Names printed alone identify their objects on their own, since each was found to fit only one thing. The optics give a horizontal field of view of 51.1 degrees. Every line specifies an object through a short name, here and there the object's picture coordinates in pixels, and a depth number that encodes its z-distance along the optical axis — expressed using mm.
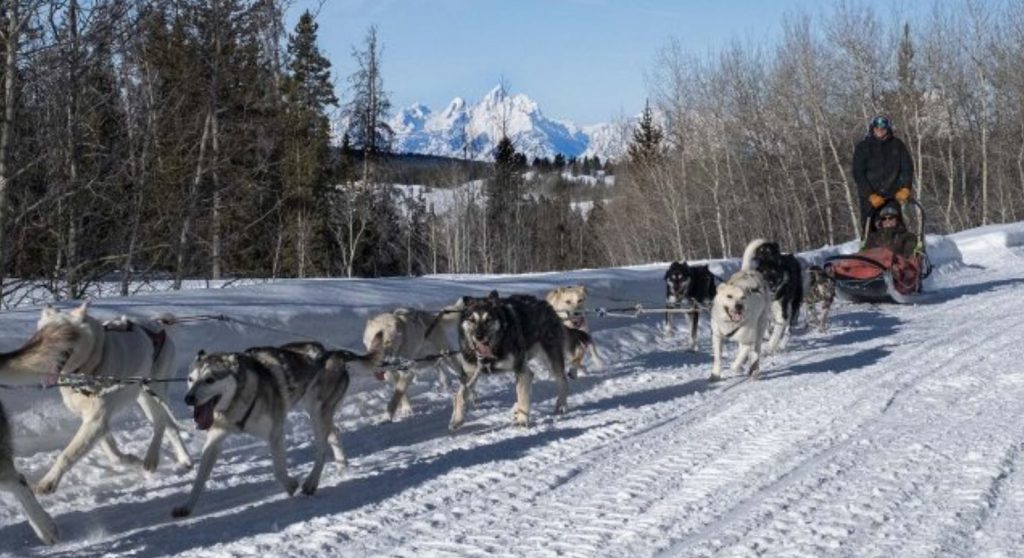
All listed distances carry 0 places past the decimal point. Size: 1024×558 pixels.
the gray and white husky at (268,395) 5164
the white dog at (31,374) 4574
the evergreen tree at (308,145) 24250
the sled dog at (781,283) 10734
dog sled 13836
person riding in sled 14094
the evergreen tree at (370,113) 38625
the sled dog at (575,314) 9289
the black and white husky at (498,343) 7270
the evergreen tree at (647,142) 42688
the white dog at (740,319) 8914
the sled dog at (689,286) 11492
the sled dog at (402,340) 7676
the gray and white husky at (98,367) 5234
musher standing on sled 14453
